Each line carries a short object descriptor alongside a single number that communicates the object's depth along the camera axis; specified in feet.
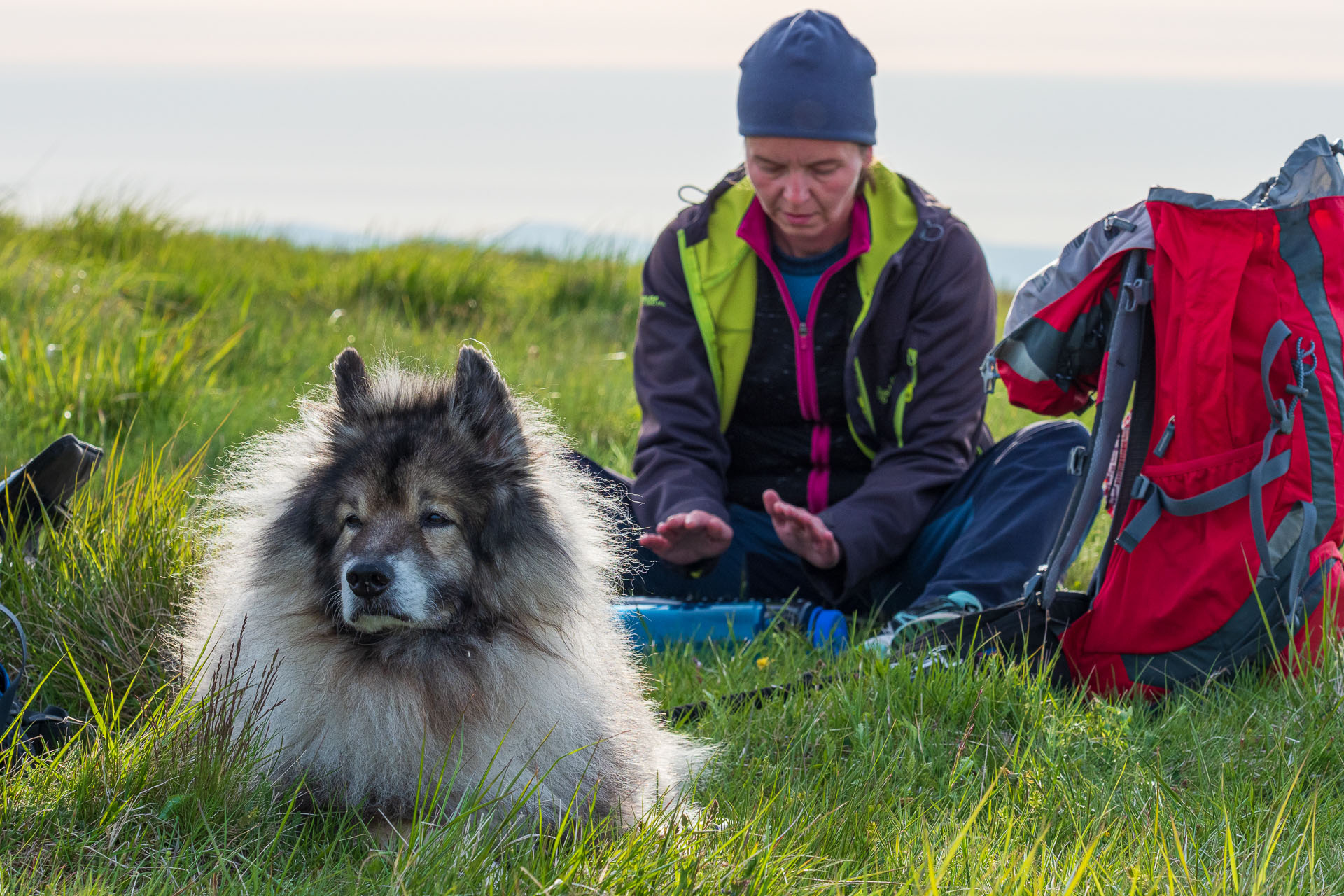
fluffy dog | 8.32
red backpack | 10.69
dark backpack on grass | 10.76
